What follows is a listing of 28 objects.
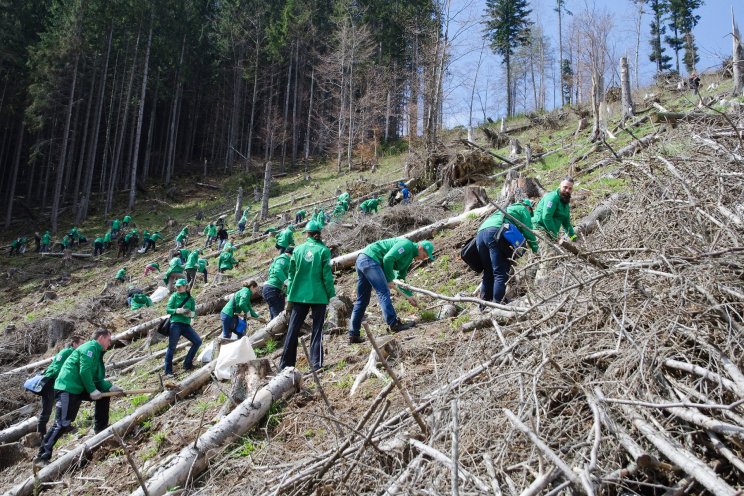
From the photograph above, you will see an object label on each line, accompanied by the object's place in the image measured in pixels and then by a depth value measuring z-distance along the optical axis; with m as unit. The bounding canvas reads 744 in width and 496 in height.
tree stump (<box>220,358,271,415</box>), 5.17
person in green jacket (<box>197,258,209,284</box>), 14.80
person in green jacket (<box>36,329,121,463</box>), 6.34
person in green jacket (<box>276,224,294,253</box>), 9.02
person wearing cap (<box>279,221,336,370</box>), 5.85
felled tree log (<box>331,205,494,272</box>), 10.79
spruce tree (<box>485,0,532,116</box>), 42.69
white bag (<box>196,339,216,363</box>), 7.81
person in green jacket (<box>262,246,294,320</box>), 8.25
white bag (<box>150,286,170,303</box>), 13.77
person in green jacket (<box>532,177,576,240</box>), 6.26
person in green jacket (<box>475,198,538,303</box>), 5.90
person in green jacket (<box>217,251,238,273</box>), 15.32
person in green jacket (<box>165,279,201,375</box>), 8.09
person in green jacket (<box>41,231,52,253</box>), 25.94
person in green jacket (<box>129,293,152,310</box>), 13.03
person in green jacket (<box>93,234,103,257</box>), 24.31
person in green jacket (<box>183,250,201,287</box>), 14.16
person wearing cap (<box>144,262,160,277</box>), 17.88
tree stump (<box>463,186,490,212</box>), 11.41
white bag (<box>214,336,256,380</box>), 5.27
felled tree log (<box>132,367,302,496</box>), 4.13
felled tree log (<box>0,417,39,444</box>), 7.74
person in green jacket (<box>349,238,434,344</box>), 6.48
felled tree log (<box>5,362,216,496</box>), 5.35
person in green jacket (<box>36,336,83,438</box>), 7.09
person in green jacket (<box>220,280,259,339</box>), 8.20
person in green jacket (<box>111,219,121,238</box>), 26.35
